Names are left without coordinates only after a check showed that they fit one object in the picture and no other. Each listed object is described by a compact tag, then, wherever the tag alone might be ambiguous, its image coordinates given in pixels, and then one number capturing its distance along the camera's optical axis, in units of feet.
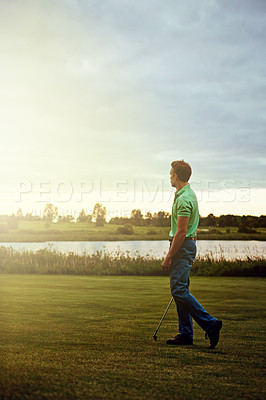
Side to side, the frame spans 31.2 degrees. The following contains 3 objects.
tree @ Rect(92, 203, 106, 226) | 227.12
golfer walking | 16.76
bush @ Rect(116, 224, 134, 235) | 204.87
